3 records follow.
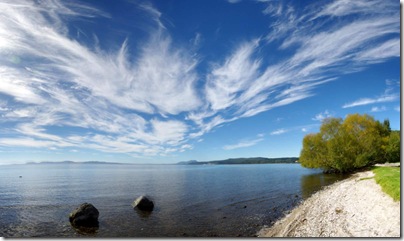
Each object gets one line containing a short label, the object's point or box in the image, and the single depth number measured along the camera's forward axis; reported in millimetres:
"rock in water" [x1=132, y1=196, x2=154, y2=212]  18203
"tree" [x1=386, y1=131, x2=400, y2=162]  33844
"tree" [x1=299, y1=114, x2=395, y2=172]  36812
